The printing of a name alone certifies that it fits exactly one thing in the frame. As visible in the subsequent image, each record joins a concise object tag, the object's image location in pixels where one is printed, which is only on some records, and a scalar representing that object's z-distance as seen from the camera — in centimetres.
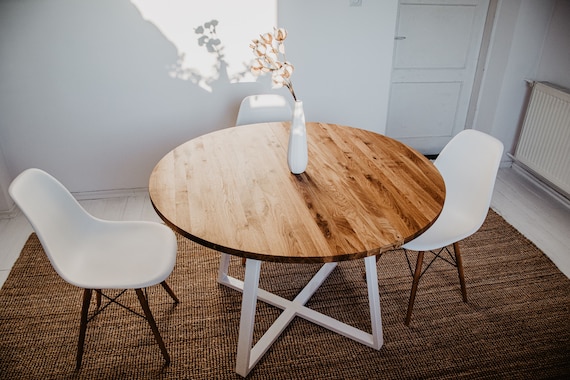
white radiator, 305
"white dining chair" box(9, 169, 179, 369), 168
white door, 344
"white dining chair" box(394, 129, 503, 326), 198
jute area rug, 193
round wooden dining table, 149
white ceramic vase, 182
